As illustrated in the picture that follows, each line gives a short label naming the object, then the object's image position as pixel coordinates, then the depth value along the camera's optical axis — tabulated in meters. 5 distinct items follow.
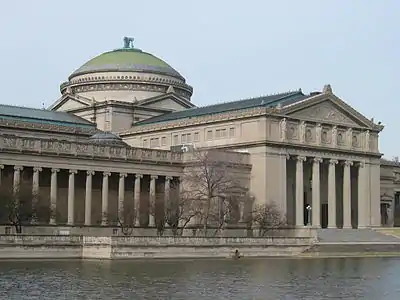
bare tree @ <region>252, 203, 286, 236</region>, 101.44
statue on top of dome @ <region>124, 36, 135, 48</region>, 150.81
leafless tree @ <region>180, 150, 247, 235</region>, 98.19
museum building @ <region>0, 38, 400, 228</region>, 100.69
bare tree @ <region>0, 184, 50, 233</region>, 84.75
